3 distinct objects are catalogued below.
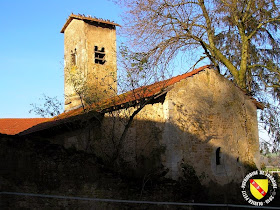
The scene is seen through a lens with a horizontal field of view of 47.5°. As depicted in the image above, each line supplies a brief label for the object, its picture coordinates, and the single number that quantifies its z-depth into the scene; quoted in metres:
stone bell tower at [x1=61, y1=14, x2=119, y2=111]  20.02
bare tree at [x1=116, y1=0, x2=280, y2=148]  12.84
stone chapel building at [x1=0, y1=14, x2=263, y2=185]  10.44
